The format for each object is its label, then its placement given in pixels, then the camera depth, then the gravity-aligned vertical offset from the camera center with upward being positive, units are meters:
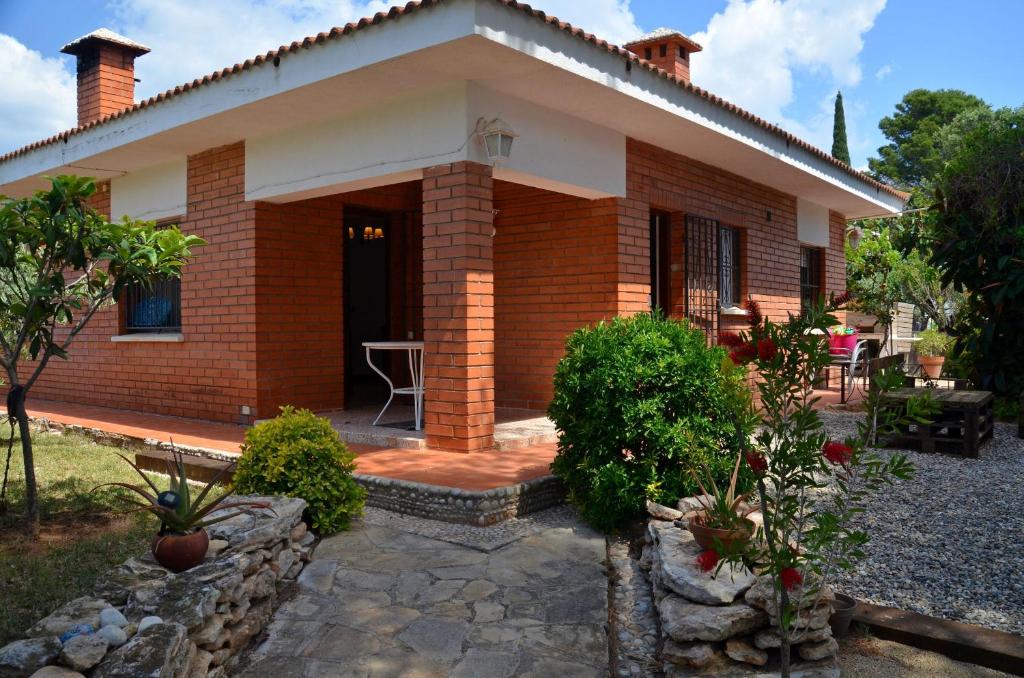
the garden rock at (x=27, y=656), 2.36 -1.04
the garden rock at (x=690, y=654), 2.86 -1.24
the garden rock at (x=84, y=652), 2.39 -1.03
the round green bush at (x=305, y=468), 4.41 -0.79
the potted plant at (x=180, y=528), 3.24 -0.88
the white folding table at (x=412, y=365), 6.58 -0.25
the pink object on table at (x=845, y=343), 10.73 -0.08
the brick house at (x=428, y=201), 5.93 +1.45
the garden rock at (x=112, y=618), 2.64 -1.01
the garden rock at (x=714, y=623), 2.86 -1.11
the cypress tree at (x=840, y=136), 34.91 +9.55
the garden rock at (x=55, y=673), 2.31 -1.05
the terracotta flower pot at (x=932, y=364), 11.76 -0.41
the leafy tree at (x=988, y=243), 8.12 +1.07
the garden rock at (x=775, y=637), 2.84 -1.16
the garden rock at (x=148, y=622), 2.65 -1.04
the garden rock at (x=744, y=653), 2.86 -1.23
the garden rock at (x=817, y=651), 2.84 -1.20
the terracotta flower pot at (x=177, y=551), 3.23 -0.94
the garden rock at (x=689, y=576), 2.99 -1.01
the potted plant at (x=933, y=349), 11.80 -0.22
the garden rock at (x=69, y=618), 2.57 -1.01
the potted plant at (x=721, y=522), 3.05 -0.85
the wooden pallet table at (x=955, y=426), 6.54 -0.81
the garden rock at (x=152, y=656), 2.37 -1.06
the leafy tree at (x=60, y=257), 3.90 +0.45
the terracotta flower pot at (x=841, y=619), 3.13 -1.19
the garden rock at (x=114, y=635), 2.52 -1.02
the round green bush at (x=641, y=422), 4.38 -0.51
